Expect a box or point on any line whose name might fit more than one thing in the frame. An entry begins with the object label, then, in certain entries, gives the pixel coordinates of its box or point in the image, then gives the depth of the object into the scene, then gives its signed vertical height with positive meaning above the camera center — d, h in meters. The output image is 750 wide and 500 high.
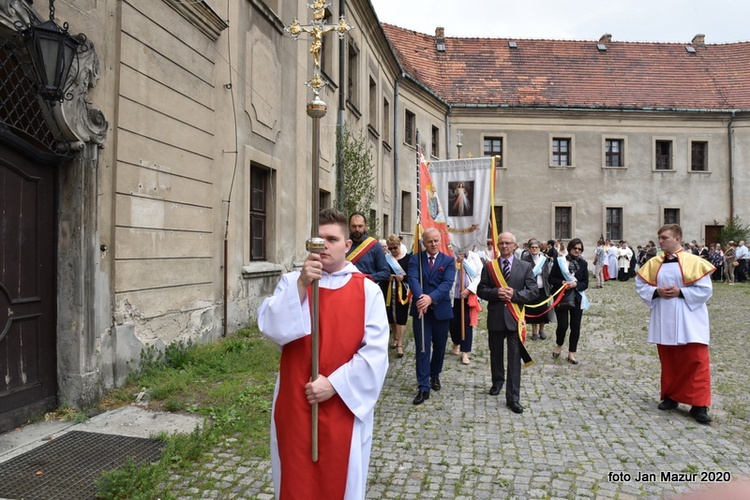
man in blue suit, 6.65 -0.60
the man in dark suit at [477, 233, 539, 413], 6.35 -0.54
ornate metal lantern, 5.00 +1.76
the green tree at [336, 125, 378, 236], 15.40 +2.15
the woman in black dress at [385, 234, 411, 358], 9.21 -0.62
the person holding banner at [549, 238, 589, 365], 8.68 -0.53
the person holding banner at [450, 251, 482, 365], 8.67 -0.76
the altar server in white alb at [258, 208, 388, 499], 2.82 -0.61
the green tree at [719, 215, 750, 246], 30.27 +1.34
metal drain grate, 4.02 -1.63
